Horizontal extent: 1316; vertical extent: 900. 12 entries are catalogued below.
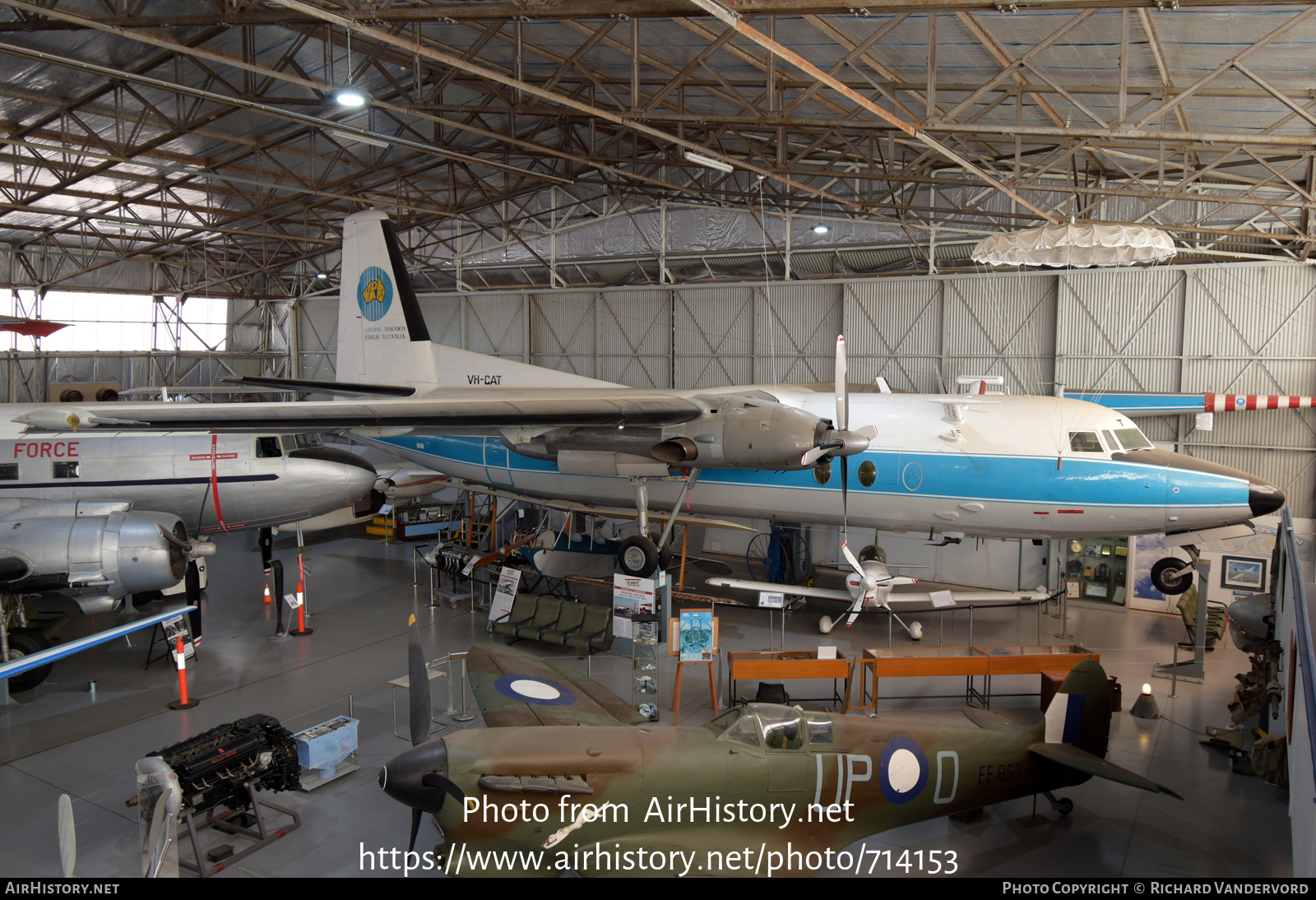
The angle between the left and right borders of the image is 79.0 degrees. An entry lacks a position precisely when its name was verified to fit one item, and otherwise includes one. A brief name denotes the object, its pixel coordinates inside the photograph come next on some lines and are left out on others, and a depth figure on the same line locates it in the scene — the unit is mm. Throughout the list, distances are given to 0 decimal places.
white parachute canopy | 12133
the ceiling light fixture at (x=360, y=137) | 14773
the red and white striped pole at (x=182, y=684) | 11609
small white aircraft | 13312
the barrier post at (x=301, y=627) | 15625
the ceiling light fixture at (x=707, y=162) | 14461
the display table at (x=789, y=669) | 11234
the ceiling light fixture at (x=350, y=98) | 12211
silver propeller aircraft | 12523
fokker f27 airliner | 13102
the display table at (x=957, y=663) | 11516
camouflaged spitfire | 6793
